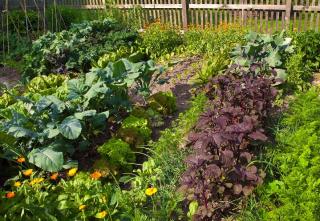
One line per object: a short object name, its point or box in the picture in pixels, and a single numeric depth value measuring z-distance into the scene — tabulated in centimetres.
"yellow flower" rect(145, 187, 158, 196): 298
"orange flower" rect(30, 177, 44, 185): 333
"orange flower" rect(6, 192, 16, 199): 286
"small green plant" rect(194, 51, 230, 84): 609
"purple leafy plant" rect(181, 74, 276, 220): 312
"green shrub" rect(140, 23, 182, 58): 836
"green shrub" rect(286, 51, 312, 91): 590
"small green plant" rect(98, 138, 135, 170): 414
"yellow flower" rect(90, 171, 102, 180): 330
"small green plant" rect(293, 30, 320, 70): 654
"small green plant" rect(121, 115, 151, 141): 470
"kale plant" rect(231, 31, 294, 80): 593
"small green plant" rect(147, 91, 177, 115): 536
